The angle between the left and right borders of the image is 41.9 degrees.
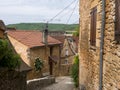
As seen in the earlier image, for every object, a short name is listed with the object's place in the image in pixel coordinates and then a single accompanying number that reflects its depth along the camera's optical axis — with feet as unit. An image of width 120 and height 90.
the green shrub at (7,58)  22.56
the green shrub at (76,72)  32.63
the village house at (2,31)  27.30
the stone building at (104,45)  11.80
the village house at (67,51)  64.56
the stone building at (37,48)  51.49
